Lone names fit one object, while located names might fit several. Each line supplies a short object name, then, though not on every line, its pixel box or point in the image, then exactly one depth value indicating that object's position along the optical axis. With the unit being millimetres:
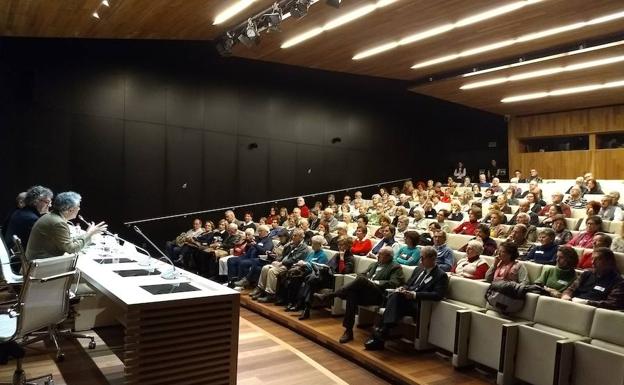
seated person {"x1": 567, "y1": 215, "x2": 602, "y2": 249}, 4551
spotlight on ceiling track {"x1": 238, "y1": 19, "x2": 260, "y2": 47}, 6586
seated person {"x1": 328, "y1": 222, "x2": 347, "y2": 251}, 5508
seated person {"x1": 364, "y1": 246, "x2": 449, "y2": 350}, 3706
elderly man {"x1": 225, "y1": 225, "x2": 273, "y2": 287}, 6184
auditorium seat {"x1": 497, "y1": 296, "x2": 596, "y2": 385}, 2830
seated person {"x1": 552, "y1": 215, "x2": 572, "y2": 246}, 4750
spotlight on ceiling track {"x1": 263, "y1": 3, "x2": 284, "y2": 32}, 6043
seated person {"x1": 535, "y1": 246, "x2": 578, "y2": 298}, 3572
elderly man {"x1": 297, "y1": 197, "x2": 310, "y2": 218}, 8742
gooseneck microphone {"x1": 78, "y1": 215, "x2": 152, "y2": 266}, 3621
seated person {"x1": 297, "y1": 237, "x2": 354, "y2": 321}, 4734
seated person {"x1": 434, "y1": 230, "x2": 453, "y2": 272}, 4484
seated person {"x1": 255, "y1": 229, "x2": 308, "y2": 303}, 5355
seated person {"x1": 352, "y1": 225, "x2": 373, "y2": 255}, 5523
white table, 2434
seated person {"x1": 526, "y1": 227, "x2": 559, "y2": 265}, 4238
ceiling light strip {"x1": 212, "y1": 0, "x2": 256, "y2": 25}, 6232
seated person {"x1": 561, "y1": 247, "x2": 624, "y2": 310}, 3078
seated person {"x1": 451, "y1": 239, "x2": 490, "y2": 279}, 4021
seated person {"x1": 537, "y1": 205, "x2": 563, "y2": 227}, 5508
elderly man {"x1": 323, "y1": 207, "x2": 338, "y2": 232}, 7280
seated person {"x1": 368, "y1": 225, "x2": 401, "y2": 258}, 5230
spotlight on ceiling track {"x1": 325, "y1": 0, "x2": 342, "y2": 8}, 5455
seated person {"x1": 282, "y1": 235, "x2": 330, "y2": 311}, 5000
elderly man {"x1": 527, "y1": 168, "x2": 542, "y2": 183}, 8747
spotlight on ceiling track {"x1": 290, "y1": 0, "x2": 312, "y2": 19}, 5629
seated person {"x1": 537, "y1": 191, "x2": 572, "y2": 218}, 5844
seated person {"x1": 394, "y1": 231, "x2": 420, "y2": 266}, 4531
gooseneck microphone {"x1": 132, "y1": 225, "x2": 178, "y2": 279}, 3096
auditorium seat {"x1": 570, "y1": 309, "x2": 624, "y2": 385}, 2635
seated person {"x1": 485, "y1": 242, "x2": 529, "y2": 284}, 3605
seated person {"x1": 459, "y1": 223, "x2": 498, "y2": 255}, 4586
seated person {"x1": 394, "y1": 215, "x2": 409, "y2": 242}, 6160
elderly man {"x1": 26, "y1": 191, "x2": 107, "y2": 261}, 3117
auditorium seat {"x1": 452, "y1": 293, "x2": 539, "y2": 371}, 3211
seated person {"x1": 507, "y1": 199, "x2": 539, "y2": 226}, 5848
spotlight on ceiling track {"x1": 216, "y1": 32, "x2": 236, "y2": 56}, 7423
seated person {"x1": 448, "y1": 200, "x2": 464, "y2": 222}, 6605
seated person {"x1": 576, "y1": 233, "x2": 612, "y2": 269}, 3613
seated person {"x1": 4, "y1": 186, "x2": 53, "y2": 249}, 3748
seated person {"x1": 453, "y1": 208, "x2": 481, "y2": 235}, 5828
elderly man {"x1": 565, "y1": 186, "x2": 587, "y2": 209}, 6296
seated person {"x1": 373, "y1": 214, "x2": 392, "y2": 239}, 5824
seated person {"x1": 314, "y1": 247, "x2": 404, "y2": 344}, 4059
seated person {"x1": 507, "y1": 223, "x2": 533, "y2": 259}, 4641
